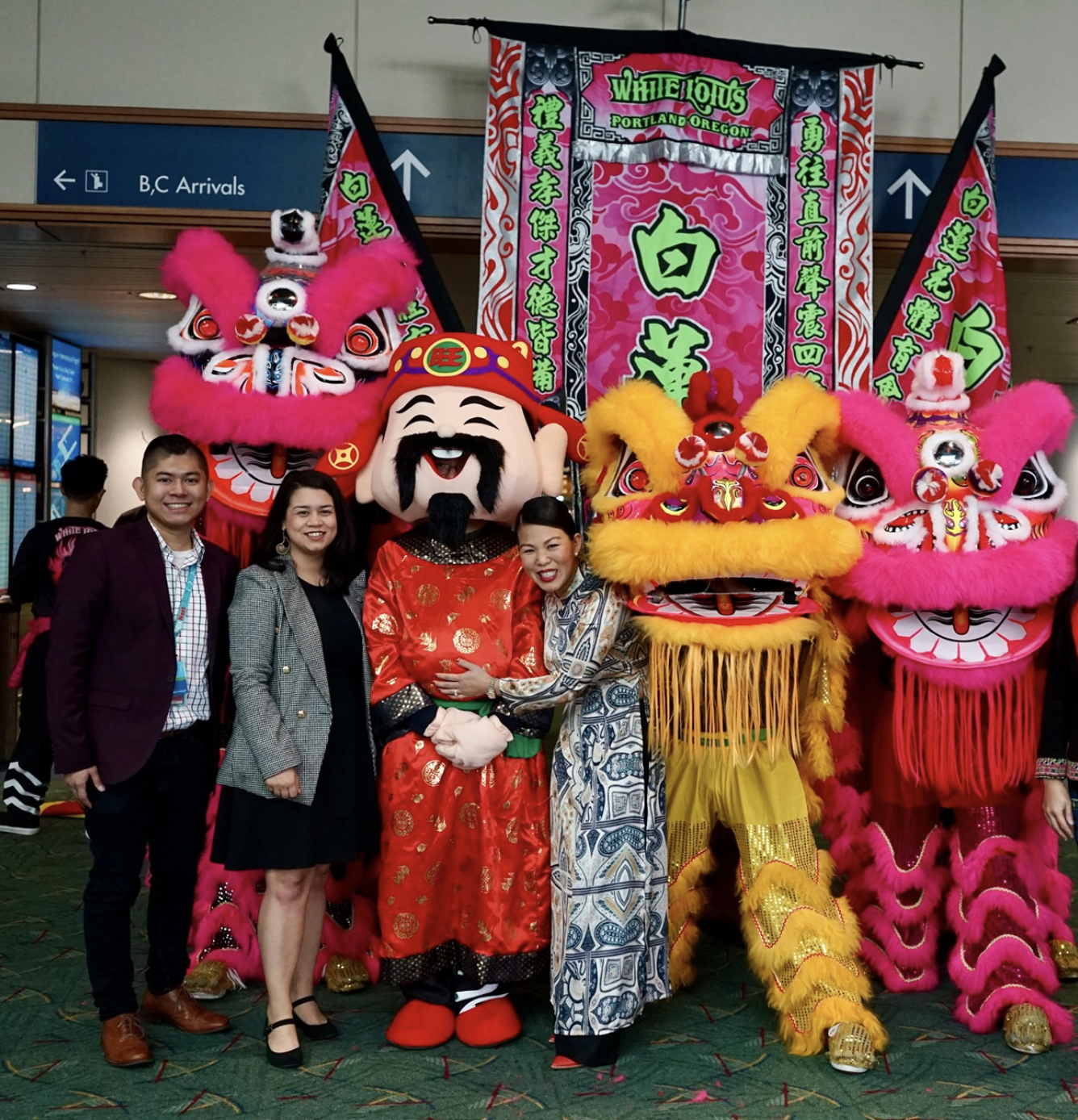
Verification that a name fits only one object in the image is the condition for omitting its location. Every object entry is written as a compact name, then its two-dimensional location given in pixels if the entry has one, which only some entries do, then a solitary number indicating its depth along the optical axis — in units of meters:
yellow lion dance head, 2.49
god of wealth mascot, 2.68
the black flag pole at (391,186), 3.49
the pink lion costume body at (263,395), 2.98
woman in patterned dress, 2.55
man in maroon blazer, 2.47
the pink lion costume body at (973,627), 2.62
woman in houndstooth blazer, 2.48
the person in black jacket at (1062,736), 2.43
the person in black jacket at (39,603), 4.48
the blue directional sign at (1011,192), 3.90
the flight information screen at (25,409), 7.15
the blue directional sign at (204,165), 3.87
